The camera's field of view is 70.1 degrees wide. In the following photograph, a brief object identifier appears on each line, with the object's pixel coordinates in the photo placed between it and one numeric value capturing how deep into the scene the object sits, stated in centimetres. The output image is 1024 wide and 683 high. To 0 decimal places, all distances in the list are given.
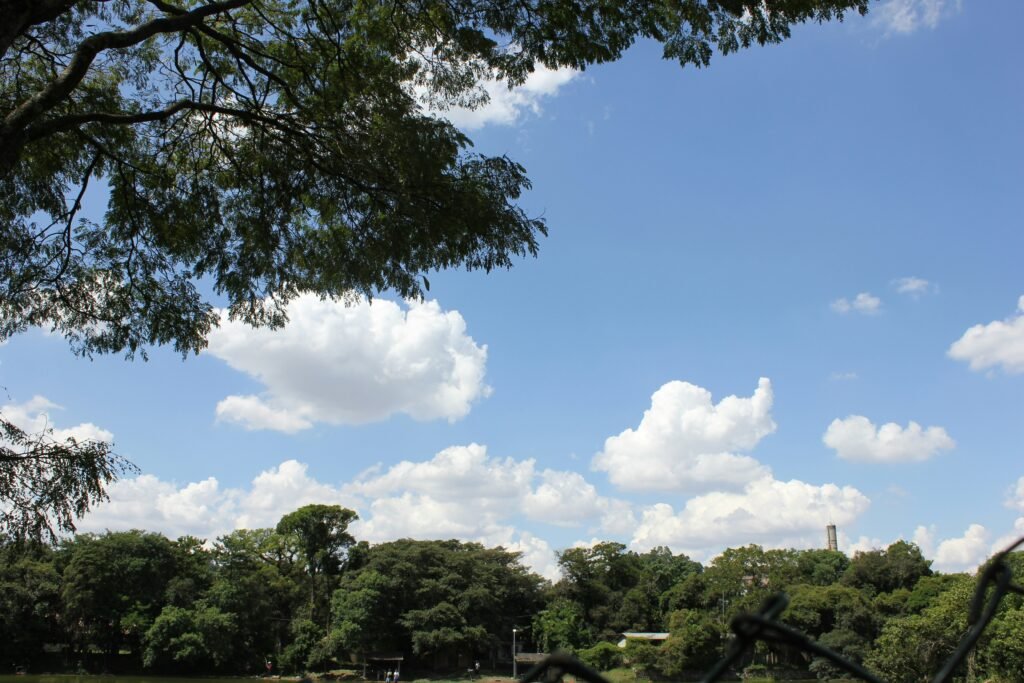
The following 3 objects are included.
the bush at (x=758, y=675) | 4038
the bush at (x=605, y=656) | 4041
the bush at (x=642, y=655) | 3838
